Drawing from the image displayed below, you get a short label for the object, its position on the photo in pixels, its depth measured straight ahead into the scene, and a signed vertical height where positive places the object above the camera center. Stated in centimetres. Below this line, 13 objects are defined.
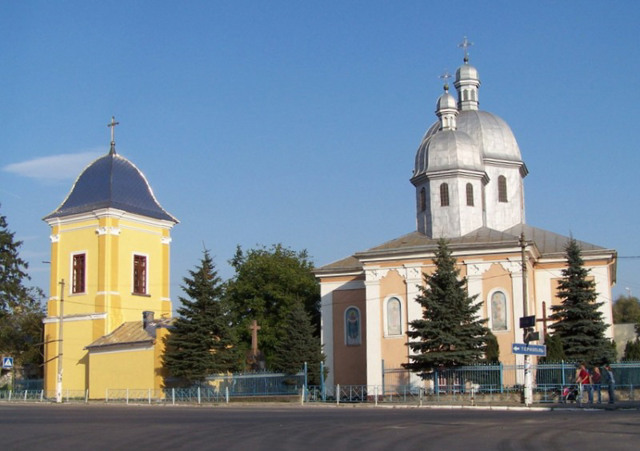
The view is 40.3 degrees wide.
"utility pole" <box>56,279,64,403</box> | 3847 +46
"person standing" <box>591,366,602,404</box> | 2734 -93
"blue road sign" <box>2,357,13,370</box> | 3822 -11
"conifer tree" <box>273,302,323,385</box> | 3697 +28
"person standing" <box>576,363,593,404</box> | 2648 -89
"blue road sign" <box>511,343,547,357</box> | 2627 +8
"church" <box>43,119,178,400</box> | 4134 +425
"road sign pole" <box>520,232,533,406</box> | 2665 -96
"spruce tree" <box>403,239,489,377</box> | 3142 +97
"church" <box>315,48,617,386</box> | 3653 +409
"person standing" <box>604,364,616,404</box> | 2548 -104
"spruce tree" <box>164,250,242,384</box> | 3628 +90
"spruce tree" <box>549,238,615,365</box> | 3466 +135
